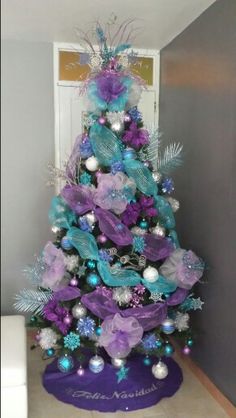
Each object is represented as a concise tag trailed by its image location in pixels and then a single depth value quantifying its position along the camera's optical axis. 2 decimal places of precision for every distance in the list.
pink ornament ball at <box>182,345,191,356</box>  2.32
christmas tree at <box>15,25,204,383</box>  2.12
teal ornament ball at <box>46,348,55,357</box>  2.24
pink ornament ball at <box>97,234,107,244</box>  2.15
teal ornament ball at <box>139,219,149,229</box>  2.21
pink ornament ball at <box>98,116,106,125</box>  2.19
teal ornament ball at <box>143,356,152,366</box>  2.32
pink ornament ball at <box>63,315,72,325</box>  2.16
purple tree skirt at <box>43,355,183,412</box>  2.19
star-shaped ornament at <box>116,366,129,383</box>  2.18
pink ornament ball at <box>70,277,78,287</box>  2.18
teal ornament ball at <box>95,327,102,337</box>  2.13
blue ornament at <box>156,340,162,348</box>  2.17
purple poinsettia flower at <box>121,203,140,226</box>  2.17
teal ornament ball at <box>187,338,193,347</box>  2.30
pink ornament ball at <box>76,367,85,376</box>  2.25
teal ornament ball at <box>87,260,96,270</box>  2.17
